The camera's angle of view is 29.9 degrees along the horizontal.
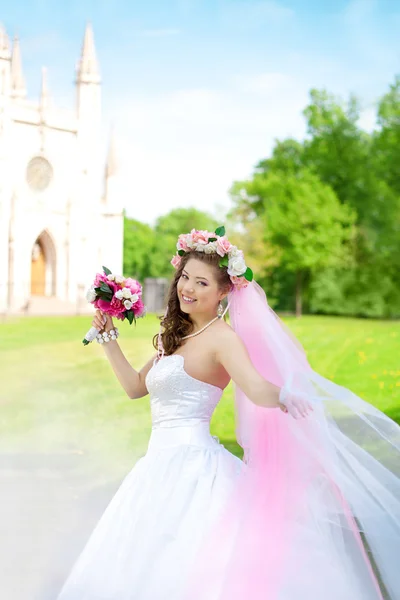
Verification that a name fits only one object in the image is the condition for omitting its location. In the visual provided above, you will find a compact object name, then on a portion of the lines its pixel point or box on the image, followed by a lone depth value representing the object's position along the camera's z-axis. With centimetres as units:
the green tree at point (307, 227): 2592
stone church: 2438
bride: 267
